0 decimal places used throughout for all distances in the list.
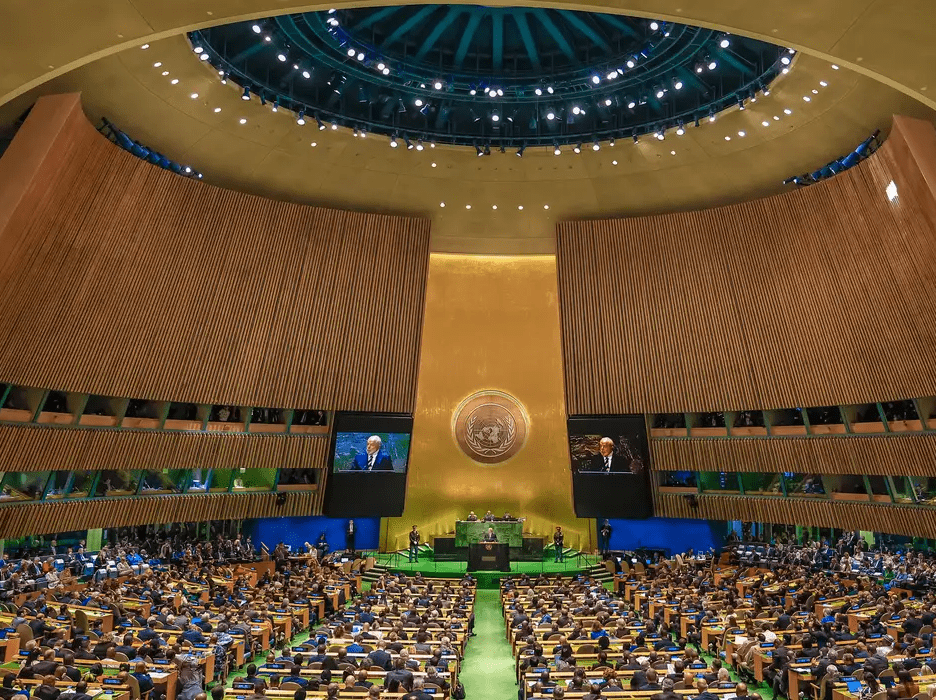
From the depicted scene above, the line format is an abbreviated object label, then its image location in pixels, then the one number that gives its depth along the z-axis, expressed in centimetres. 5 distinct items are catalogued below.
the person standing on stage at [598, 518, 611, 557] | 2253
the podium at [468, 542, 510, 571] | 2011
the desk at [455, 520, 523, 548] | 2166
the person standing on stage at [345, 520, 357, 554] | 2281
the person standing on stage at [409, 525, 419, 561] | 2194
